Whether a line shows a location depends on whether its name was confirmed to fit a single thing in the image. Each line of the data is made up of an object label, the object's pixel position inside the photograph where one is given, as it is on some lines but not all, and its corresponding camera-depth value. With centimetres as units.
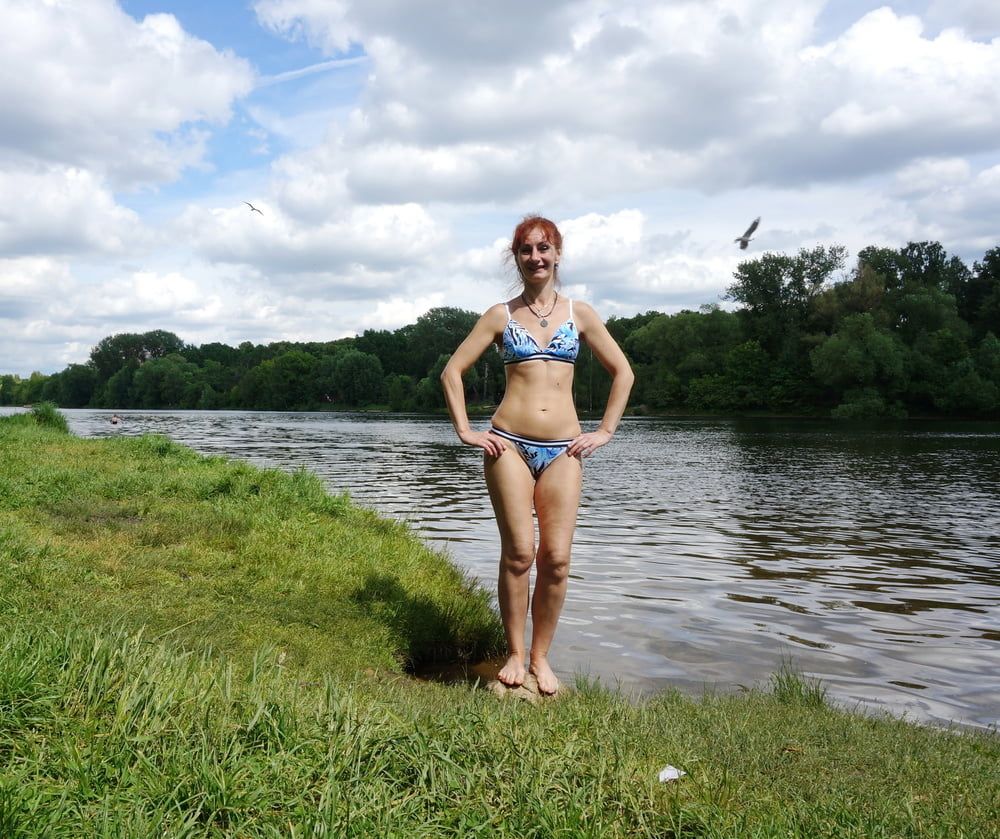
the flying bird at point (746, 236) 1182
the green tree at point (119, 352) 18312
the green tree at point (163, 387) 16100
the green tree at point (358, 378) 14425
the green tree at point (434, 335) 14600
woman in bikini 547
